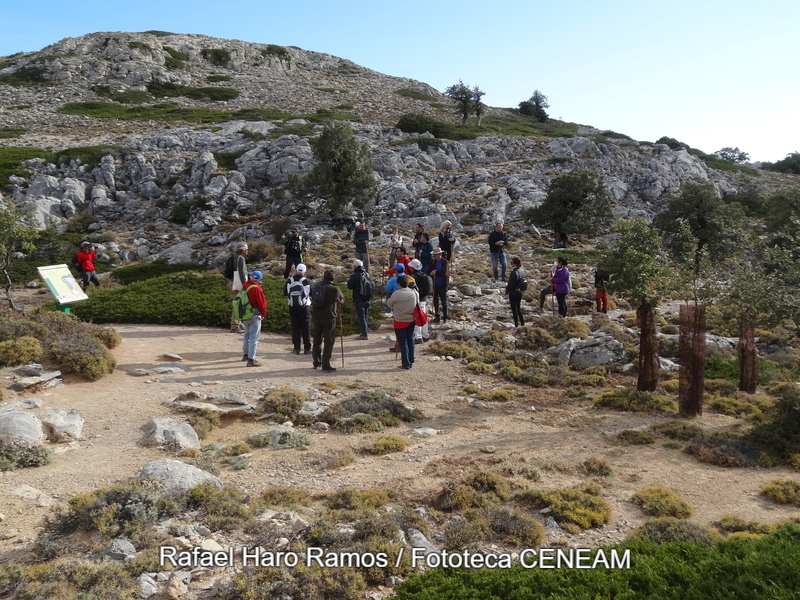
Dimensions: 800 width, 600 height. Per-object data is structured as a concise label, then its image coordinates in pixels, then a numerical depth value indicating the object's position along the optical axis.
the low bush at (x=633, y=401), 10.31
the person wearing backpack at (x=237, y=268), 12.55
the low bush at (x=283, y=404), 9.03
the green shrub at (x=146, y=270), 24.02
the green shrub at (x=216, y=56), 80.19
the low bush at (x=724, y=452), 7.86
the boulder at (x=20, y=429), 6.64
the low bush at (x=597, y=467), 7.50
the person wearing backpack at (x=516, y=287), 14.59
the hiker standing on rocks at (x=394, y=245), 16.61
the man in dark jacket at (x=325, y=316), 11.28
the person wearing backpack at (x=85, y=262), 18.42
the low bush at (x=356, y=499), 6.08
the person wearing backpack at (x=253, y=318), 11.30
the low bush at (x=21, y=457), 6.40
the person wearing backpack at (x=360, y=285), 13.14
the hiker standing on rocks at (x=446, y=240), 17.61
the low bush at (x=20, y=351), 9.72
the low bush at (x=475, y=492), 6.29
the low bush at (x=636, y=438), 8.65
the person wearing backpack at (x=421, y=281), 13.66
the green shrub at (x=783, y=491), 6.64
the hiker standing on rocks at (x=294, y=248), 17.89
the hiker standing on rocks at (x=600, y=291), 17.43
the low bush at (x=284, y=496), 6.14
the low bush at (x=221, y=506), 5.40
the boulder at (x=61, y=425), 7.36
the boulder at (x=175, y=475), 5.86
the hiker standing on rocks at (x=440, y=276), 15.15
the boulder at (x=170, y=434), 7.50
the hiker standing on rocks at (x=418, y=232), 16.03
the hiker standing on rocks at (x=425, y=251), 16.08
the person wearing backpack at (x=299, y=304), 12.19
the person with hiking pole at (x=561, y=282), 15.95
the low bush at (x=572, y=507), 6.02
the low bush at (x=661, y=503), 6.27
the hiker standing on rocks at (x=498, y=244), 19.70
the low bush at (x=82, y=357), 9.97
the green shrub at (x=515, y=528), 5.58
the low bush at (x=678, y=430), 8.80
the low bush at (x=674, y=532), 5.43
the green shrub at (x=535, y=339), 14.73
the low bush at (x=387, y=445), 7.98
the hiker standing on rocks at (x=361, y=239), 19.06
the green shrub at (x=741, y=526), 5.73
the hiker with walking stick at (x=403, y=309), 11.63
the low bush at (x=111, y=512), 5.08
